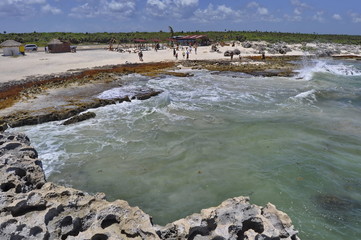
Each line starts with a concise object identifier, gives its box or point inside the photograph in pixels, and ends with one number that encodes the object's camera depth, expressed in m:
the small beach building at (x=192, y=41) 72.12
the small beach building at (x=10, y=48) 49.53
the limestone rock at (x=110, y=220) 5.66
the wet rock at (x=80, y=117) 17.17
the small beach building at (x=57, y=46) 56.72
